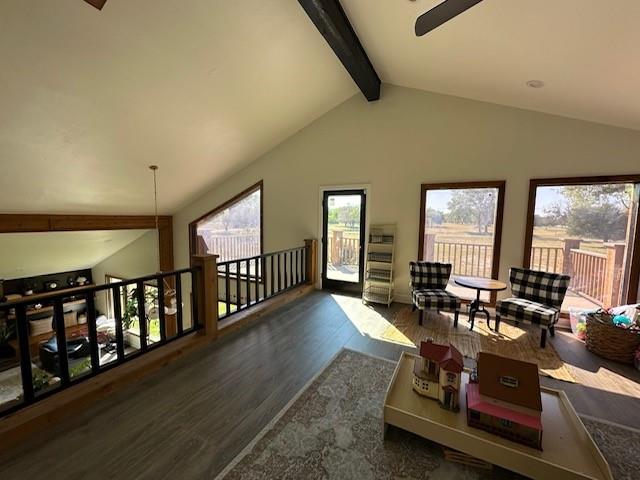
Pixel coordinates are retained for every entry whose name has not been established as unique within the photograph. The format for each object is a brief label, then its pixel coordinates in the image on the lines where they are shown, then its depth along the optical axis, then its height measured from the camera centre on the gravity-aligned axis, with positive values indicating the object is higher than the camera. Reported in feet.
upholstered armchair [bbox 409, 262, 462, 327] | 11.71 -2.65
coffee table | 4.23 -3.66
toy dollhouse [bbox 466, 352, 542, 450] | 4.59 -3.14
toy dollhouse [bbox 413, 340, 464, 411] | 5.31 -3.08
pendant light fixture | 13.81 +0.21
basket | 8.54 -3.65
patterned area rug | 4.83 -4.36
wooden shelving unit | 13.89 -2.33
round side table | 10.69 -2.50
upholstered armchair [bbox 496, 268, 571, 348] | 9.58 -2.93
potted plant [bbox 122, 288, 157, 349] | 10.69 -3.86
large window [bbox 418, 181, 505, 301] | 12.53 -0.27
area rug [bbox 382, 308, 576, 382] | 8.79 -4.30
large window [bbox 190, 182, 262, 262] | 18.49 -0.85
